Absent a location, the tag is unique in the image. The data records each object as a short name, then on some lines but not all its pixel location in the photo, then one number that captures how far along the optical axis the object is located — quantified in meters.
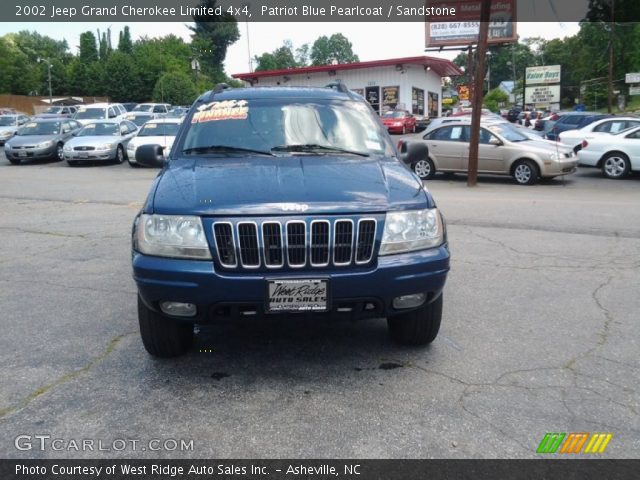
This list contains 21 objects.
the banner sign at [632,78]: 40.38
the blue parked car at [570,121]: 21.33
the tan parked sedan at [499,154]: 14.70
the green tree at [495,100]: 67.16
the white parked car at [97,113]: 27.41
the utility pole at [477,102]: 14.23
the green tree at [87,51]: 77.88
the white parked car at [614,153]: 15.51
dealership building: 39.16
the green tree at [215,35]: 76.50
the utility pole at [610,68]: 38.59
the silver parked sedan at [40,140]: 20.67
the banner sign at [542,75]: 44.24
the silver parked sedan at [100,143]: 19.80
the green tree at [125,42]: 84.14
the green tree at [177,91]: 43.19
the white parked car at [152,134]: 18.88
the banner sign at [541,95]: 44.94
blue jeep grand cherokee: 3.40
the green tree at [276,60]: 90.12
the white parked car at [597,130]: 16.41
